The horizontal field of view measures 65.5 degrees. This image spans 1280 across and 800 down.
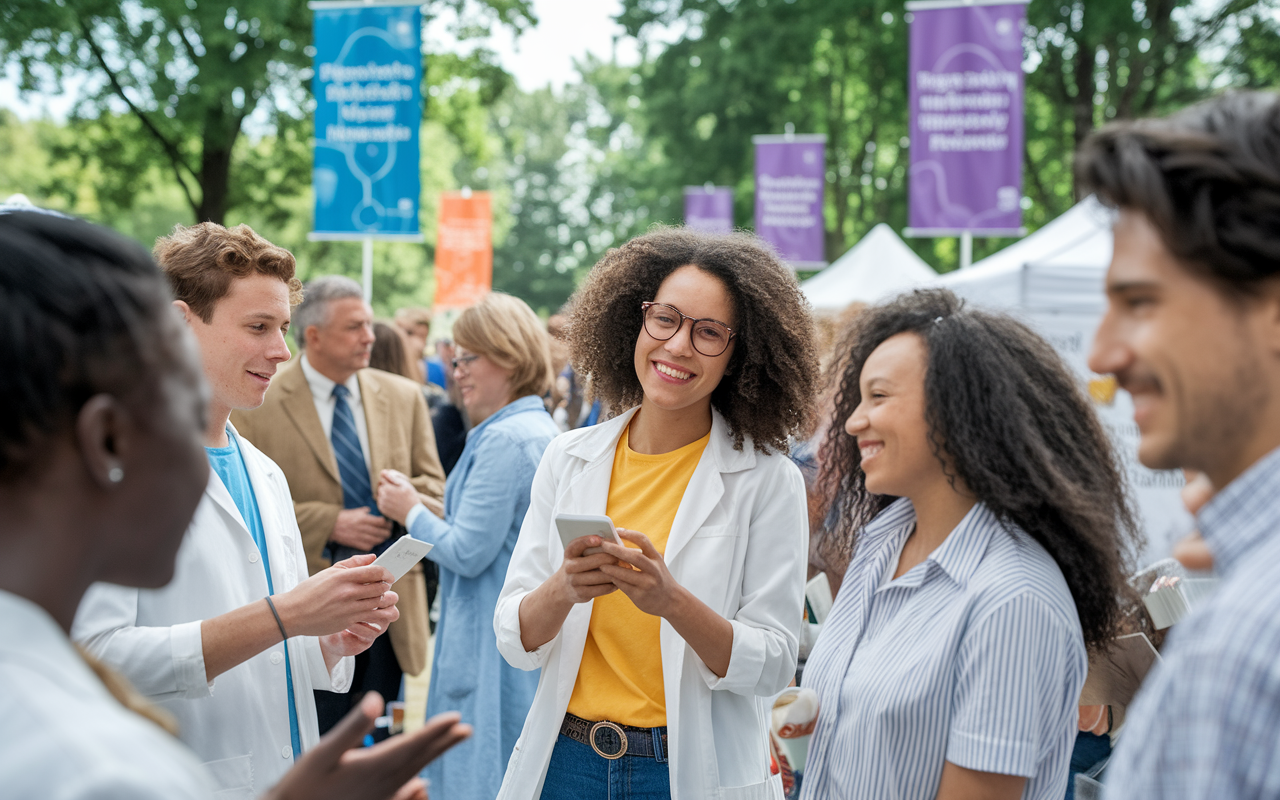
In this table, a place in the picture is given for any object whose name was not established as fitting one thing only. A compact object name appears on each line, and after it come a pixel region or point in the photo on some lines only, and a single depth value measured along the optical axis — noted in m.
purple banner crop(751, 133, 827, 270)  15.19
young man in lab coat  1.98
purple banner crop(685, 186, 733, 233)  18.23
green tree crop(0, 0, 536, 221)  15.41
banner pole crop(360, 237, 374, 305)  9.05
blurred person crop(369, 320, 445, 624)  5.74
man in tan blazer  4.25
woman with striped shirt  1.79
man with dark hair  0.84
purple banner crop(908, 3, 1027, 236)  9.05
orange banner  14.32
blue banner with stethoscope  8.62
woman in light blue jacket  3.60
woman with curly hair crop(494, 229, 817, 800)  2.21
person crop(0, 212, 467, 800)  0.83
